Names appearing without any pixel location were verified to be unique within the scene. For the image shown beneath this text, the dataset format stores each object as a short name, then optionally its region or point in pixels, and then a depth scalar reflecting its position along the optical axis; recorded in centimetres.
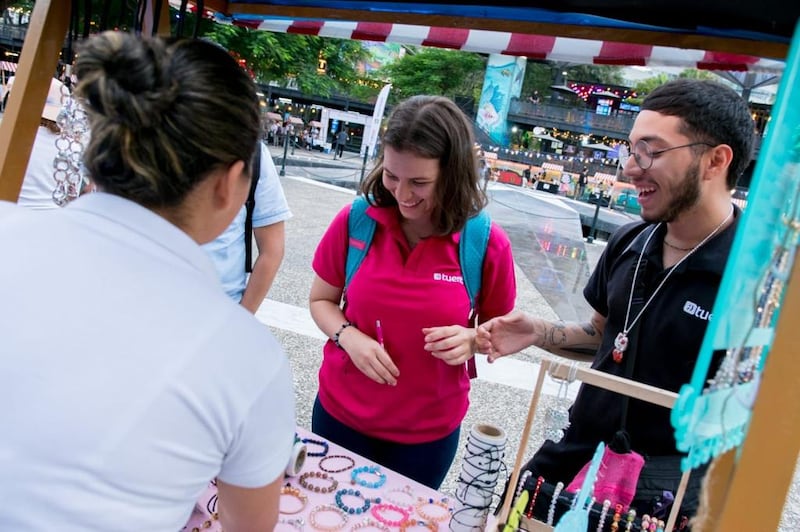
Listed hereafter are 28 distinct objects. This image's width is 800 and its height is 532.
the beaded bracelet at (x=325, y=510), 128
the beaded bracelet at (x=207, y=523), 122
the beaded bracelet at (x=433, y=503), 135
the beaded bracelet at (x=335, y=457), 151
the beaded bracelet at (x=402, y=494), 140
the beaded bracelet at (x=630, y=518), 108
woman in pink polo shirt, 161
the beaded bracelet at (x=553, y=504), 111
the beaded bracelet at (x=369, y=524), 130
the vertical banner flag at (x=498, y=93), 3088
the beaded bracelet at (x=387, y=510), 132
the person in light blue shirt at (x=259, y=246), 215
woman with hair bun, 65
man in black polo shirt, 137
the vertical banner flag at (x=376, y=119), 1226
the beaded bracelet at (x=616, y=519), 109
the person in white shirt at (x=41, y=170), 231
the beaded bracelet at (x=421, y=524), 132
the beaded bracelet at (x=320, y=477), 141
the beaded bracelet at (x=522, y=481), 121
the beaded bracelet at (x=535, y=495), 117
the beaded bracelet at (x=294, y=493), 135
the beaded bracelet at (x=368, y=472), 145
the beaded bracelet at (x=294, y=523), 127
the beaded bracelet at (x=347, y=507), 135
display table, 129
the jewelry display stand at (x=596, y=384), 100
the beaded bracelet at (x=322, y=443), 159
